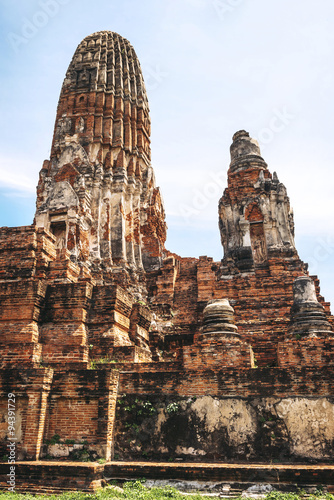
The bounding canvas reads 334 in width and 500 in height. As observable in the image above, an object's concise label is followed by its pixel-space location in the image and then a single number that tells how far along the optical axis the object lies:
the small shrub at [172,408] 7.98
